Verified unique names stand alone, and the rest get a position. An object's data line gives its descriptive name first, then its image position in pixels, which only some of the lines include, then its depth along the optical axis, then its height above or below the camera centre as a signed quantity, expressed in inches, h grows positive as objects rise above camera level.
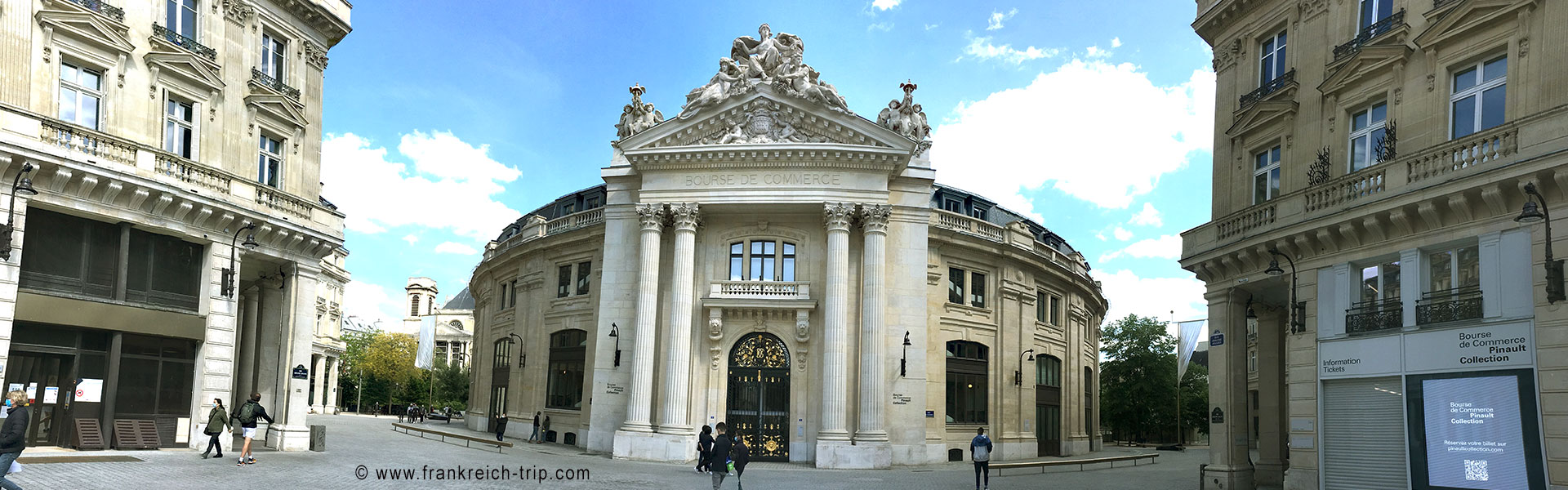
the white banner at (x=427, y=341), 2728.8 +41.8
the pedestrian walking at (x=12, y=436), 562.6 -50.1
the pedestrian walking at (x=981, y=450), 964.0 -75.5
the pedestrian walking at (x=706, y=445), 888.1 -71.9
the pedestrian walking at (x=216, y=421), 934.4 -64.1
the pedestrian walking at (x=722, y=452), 779.4 -67.7
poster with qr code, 679.1 -34.9
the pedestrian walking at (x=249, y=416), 922.8 -60.6
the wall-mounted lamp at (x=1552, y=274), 640.4 +70.0
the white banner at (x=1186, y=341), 1860.2 +64.3
